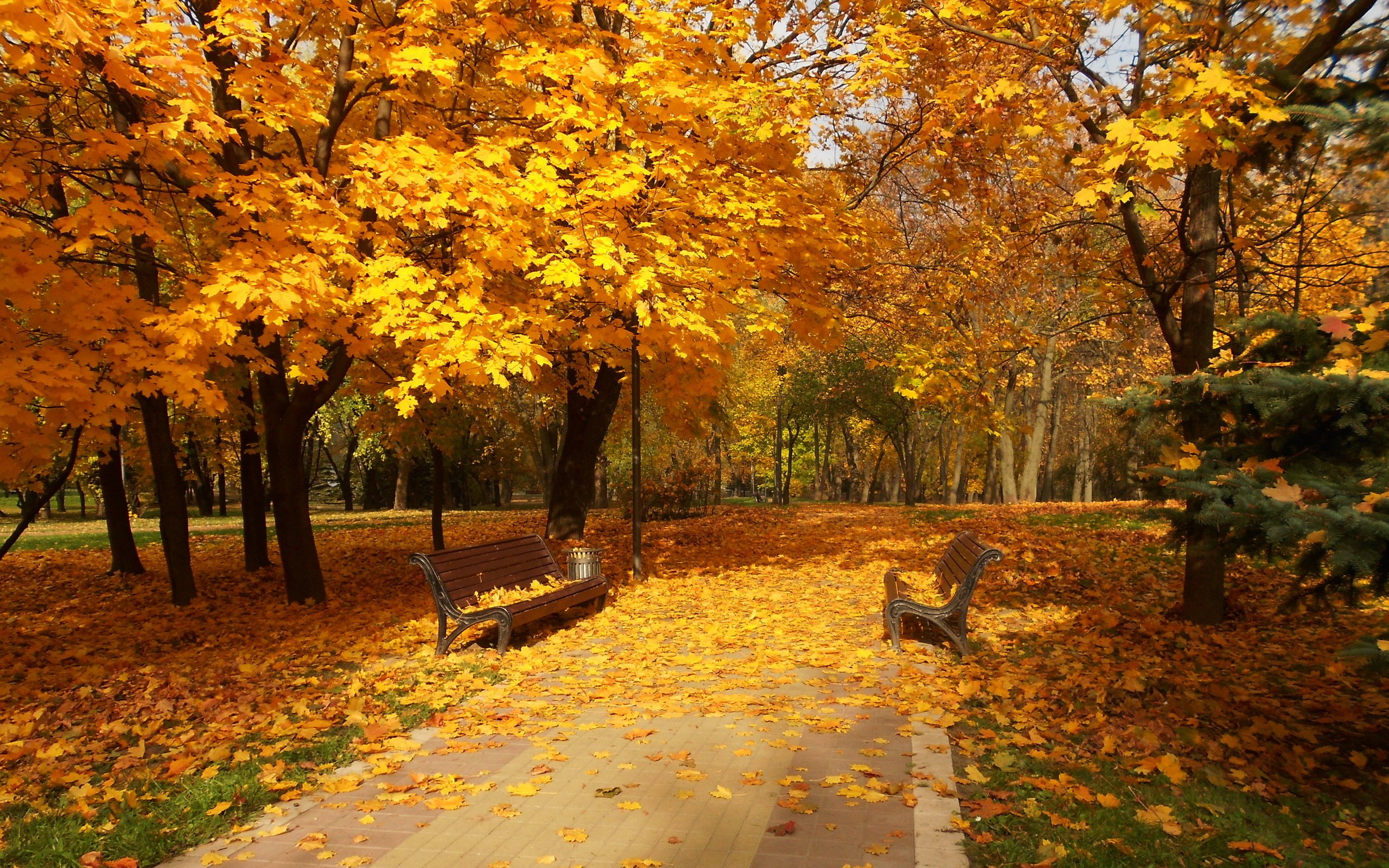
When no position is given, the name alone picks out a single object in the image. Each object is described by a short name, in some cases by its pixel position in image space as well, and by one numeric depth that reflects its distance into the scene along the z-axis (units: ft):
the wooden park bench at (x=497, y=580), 22.89
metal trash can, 31.17
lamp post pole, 33.40
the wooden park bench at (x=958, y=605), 21.04
